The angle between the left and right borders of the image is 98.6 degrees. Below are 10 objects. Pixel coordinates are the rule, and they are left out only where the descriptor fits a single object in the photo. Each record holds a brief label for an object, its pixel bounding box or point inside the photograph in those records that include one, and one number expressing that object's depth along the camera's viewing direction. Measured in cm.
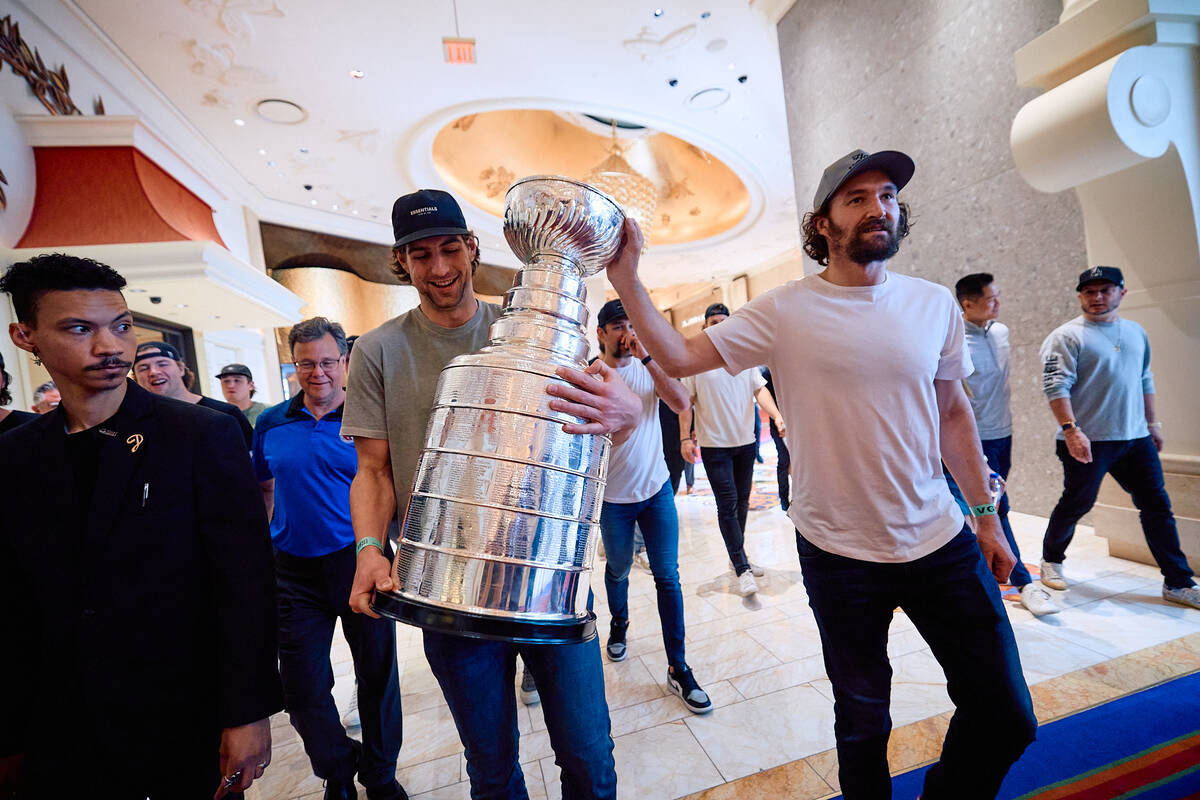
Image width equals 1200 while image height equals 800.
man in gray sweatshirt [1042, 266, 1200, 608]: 310
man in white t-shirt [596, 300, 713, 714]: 260
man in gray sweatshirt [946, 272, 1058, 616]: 345
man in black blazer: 123
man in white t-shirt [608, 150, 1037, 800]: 141
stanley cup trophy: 90
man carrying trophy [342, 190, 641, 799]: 125
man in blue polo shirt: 205
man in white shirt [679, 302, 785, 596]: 384
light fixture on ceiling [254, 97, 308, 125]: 754
